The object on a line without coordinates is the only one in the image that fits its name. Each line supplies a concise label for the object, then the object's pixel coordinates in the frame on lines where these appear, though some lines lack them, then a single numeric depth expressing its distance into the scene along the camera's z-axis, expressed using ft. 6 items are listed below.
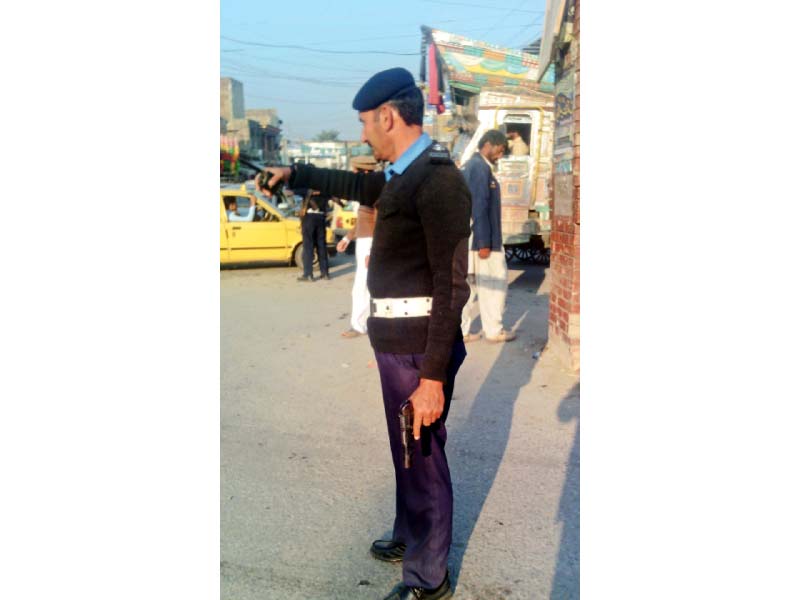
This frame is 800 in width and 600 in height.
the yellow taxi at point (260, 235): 44.78
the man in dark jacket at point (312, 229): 39.50
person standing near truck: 21.33
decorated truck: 38.99
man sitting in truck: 39.17
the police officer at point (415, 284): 7.93
